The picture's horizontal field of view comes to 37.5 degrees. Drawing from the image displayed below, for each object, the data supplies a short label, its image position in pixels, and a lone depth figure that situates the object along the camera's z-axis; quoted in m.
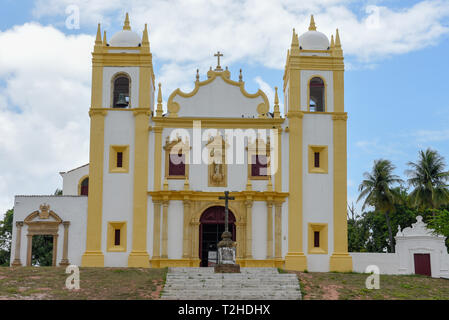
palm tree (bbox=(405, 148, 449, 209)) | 43.81
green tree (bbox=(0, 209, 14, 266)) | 47.31
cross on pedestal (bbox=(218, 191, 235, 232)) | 27.28
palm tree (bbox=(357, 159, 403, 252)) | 45.09
